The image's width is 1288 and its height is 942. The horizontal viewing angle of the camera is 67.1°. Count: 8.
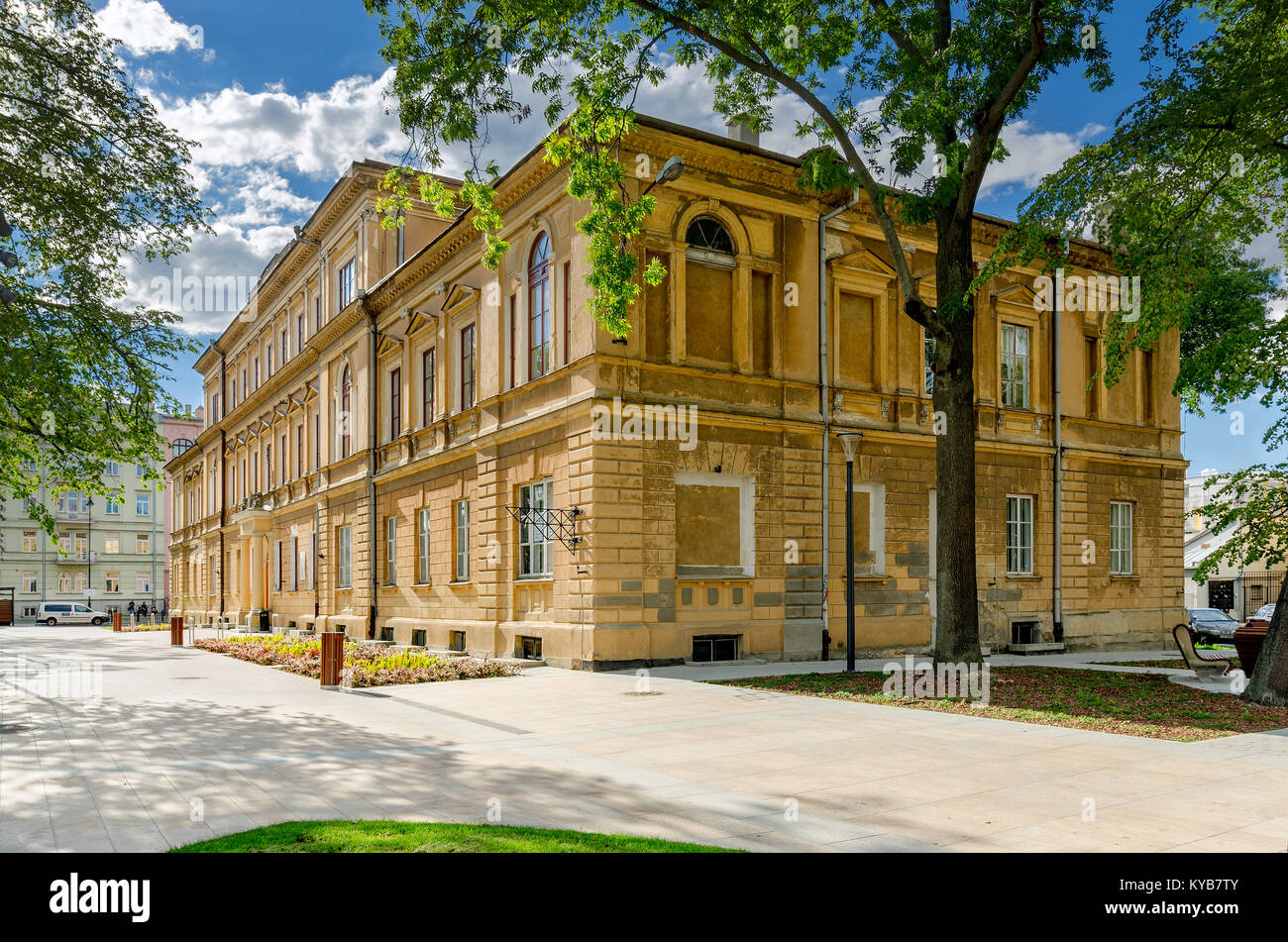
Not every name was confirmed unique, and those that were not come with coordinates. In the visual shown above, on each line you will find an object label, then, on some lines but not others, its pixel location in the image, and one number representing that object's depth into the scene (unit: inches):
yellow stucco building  780.0
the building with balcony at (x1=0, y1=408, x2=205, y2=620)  3105.3
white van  2613.2
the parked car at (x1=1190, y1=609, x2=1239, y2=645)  1359.5
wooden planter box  589.3
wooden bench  660.7
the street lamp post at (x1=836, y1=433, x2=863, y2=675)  700.7
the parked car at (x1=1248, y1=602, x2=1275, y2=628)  1188.7
